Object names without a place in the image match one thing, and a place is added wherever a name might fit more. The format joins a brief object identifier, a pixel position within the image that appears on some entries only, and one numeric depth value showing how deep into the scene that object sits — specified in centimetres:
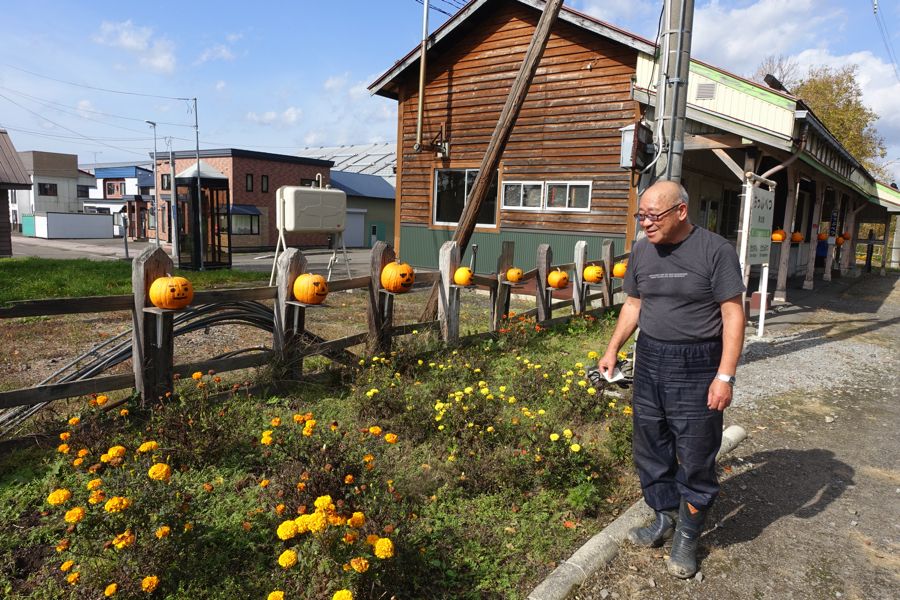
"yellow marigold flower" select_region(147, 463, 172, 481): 263
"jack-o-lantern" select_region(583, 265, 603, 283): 961
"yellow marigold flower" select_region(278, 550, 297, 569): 223
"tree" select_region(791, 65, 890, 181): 3903
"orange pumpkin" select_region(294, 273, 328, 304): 526
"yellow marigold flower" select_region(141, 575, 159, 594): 231
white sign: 861
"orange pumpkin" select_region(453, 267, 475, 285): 718
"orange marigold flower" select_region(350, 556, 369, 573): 236
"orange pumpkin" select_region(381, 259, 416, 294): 620
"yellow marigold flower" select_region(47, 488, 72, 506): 241
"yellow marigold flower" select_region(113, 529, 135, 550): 242
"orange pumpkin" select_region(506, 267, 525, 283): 814
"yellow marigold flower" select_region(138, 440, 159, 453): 302
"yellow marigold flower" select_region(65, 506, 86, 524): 244
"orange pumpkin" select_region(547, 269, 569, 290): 886
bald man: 304
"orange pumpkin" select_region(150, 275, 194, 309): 440
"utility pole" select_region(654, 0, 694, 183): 589
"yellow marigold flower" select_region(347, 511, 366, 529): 254
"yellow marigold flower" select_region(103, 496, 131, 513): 252
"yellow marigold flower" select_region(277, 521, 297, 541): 242
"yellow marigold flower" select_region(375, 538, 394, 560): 238
